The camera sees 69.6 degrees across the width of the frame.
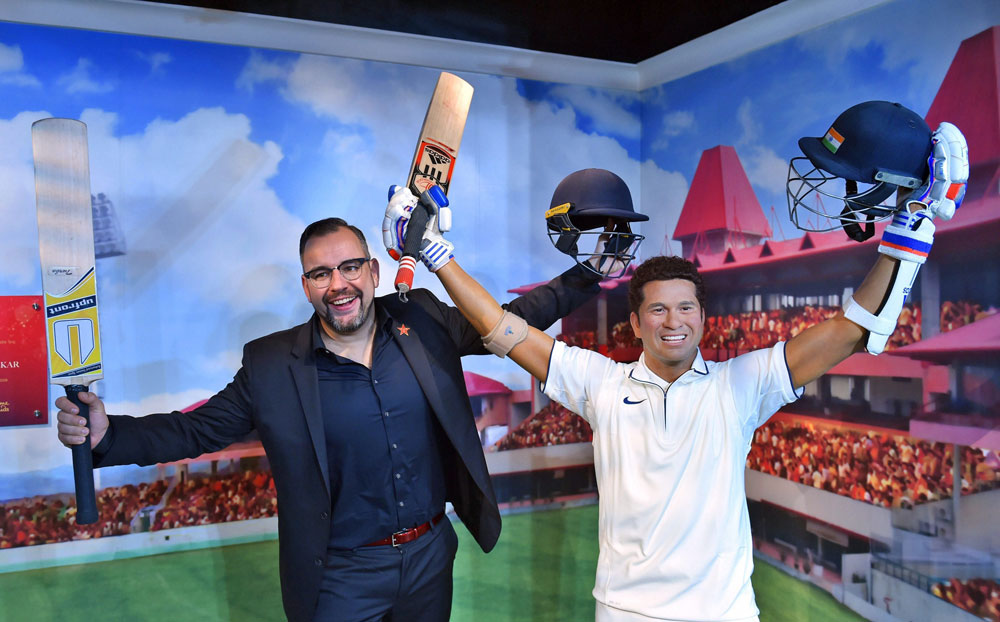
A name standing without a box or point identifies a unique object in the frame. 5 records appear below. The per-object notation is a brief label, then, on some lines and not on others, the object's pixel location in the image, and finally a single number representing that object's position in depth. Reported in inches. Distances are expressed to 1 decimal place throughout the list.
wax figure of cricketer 72.1
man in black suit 88.2
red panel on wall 106.9
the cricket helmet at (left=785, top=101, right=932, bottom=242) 70.9
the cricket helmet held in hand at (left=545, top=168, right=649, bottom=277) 98.2
